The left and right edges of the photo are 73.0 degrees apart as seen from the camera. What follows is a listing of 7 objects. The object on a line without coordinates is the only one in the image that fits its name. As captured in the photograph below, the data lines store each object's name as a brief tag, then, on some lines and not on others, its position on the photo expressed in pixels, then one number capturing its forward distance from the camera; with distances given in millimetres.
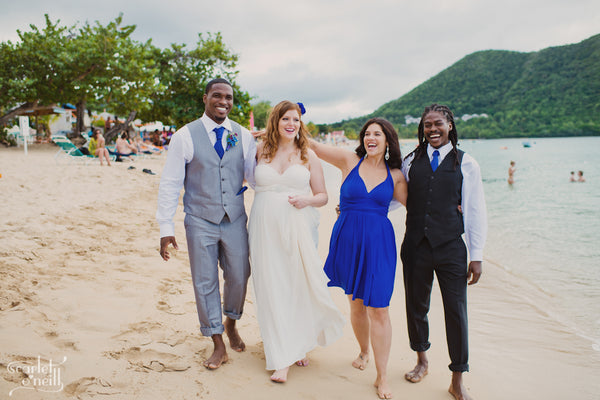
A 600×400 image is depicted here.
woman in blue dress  3240
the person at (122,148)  18328
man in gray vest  3326
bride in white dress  3361
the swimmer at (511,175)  25938
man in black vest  3170
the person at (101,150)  15141
